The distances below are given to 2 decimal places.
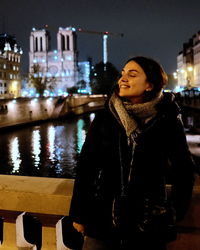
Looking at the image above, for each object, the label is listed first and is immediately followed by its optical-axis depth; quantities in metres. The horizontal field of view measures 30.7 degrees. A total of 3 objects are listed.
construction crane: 173.75
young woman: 1.84
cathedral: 156.75
